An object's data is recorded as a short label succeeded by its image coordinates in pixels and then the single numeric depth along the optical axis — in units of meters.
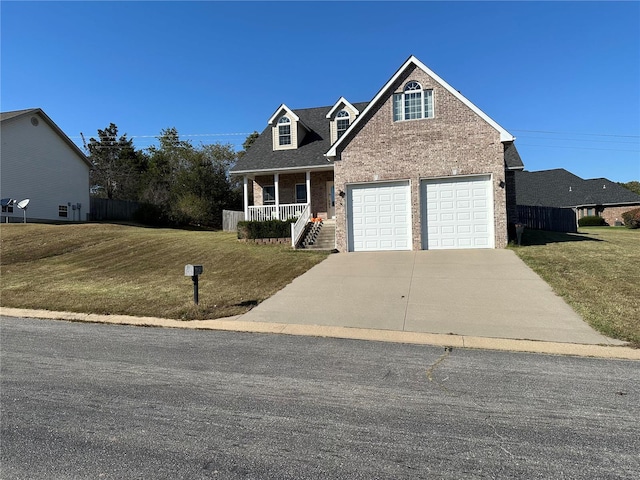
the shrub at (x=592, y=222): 36.59
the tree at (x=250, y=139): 50.84
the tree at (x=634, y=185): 70.26
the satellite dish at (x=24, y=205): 25.53
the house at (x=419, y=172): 15.54
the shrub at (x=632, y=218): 30.14
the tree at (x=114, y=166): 45.56
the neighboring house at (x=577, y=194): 38.81
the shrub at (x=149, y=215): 34.88
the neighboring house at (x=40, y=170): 26.62
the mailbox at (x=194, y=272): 8.62
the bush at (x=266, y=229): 18.03
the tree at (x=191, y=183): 35.66
